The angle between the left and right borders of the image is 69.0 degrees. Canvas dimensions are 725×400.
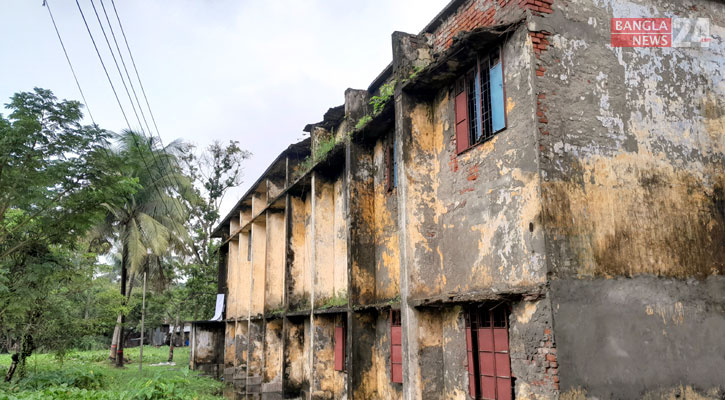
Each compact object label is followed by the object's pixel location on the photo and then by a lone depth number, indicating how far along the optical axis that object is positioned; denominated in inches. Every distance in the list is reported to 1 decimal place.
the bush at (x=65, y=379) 545.3
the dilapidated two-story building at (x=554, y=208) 255.1
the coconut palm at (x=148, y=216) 904.3
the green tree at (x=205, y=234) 1122.0
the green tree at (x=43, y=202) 483.8
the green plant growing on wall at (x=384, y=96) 399.9
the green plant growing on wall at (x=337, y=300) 475.7
